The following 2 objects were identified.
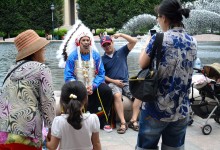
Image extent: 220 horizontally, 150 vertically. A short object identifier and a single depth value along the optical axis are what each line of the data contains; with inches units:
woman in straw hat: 111.7
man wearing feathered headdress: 214.4
